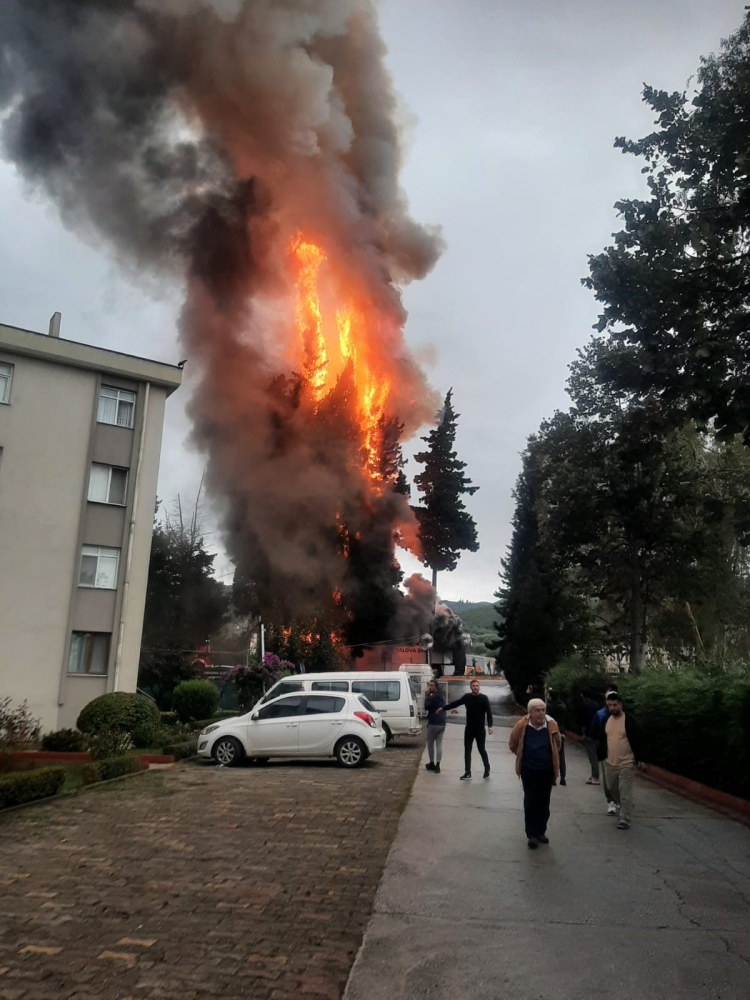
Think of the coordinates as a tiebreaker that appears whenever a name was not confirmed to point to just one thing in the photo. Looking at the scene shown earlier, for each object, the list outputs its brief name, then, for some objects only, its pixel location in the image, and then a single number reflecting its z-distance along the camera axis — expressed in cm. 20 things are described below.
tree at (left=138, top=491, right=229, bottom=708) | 3981
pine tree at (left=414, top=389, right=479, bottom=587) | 5247
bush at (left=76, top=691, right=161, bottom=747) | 1781
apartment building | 2267
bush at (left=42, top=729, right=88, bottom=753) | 1730
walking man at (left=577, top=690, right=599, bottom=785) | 1434
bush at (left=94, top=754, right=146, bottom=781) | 1382
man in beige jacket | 870
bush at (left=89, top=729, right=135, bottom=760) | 1650
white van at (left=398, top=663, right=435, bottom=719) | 2952
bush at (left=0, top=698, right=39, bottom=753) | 1578
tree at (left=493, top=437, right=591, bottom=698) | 3812
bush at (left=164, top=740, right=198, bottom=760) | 1702
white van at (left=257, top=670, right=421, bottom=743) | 2019
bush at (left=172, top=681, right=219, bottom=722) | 2597
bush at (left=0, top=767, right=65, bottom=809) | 1078
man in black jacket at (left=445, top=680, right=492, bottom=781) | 1353
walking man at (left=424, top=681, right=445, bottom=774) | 1504
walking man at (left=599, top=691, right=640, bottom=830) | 994
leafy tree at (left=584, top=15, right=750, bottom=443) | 1038
